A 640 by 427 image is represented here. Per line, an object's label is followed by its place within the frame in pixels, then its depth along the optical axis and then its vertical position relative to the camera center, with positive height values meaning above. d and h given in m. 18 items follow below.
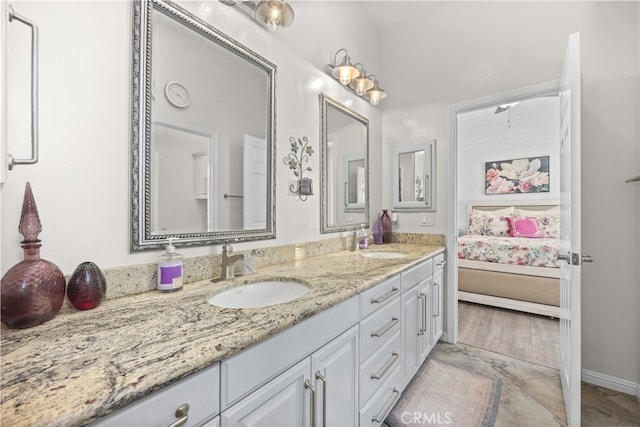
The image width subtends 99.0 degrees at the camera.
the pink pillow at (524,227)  4.06 -0.19
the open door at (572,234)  1.32 -0.10
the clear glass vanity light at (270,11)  1.37 +1.03
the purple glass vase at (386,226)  2.57 -0.11
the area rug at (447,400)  1.51 -1.13
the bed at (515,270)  2.85 -0.62
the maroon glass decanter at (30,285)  0.68 -0.19
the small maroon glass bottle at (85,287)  0.82 -0.22
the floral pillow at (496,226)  4.31 -0.18
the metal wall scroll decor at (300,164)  1.71 +0.32
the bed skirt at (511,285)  2.81 -0.78
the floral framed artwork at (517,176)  4.39 +0.66
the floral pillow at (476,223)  4.56 -0.14
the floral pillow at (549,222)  4.00 -0.11
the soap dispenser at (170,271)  1.02 -0.21
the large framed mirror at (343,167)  1.99 +0.38
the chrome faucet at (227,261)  1.22 -0.21
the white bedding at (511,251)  2.92 -0.41
